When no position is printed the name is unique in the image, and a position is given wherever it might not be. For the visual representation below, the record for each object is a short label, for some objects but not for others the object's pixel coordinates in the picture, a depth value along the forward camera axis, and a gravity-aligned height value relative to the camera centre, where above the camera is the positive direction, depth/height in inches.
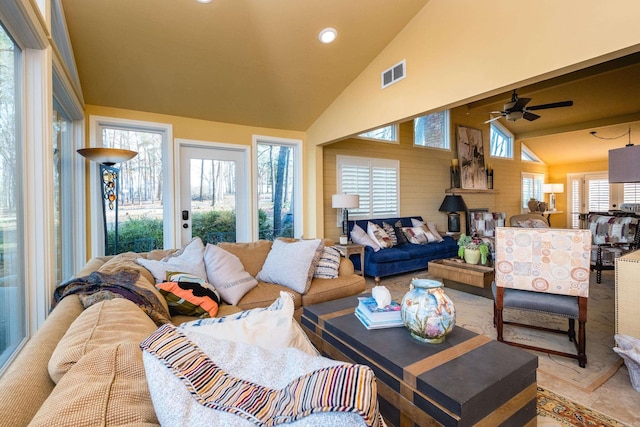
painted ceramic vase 57.9 -20.0
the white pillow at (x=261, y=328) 41.1 -16.3
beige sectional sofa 23.2 -15.1
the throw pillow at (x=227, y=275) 93.5 -20.6
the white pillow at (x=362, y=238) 188.9 -18.5
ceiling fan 174.6 +57.5
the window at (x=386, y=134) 229.3 +55.8
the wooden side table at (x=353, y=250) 171.6 -23.6
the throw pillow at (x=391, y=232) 206.1 -16.0
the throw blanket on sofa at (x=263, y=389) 21.1 -13.8
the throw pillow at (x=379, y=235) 193.6 -17.3
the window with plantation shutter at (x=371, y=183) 214.7 +18.4
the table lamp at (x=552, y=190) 357.1 +19.1
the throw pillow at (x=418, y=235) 215.9 -19.4
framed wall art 276.1 +45.0
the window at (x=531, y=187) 340.5 +22.8
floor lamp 103.8 +15.3
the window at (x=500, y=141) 308.0 +67.4
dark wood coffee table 44.9 -26.8
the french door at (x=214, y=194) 161.3 +9.0
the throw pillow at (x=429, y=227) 225.6 -14.6
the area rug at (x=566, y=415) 66.4 -46.7
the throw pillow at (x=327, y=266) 116.5 -21.8
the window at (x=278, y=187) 183.9 +13.8
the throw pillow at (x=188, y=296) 77.2 -22.2
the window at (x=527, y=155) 339.1 +57.9
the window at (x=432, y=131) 253.6 +65.3
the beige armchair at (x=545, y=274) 88.3 -20.4
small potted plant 153.6 -22.7
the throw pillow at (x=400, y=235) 211.8 -18.5
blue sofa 183.2 -30.5
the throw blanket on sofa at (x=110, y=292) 55.6 -15.0
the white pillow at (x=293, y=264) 104.7 -19.3
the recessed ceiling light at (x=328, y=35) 132.1 +75.6
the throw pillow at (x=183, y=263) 86.7 -15.6
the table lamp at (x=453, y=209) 252.5 -1.0
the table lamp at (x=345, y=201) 180.1 +4.5
